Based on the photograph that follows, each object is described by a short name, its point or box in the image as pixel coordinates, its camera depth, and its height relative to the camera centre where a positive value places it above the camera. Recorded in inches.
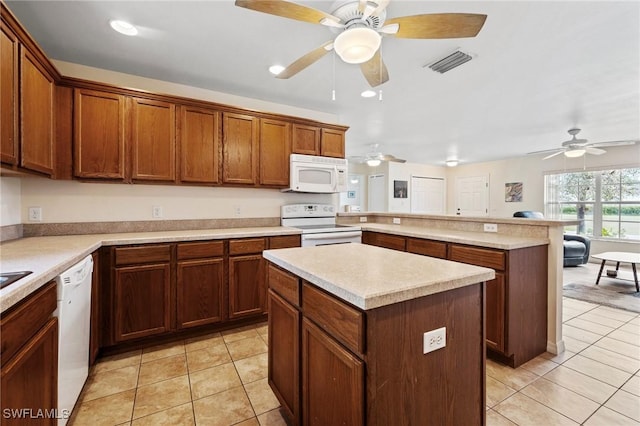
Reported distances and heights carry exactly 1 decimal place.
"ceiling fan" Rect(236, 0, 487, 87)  56.4 +38.9
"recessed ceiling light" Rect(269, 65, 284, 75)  107.5 +53.5
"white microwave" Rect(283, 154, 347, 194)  135.8 +17.5
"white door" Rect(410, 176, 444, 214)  335.3 +18.6
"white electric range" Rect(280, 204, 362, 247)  124.5 -7.5
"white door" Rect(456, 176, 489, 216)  321.7 +17.2
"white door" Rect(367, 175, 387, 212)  317.2 +18.6
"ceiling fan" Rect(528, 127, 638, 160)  178.5 +40.8
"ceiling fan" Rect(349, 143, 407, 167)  224.2 +41.1
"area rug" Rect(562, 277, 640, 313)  137.0 -43.5
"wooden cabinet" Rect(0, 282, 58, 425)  38.9 -23.1
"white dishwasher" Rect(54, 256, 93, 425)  55.9 -27.0
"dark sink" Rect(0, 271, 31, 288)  43.4 -11.1
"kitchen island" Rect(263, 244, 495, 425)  39.0 -20.2
